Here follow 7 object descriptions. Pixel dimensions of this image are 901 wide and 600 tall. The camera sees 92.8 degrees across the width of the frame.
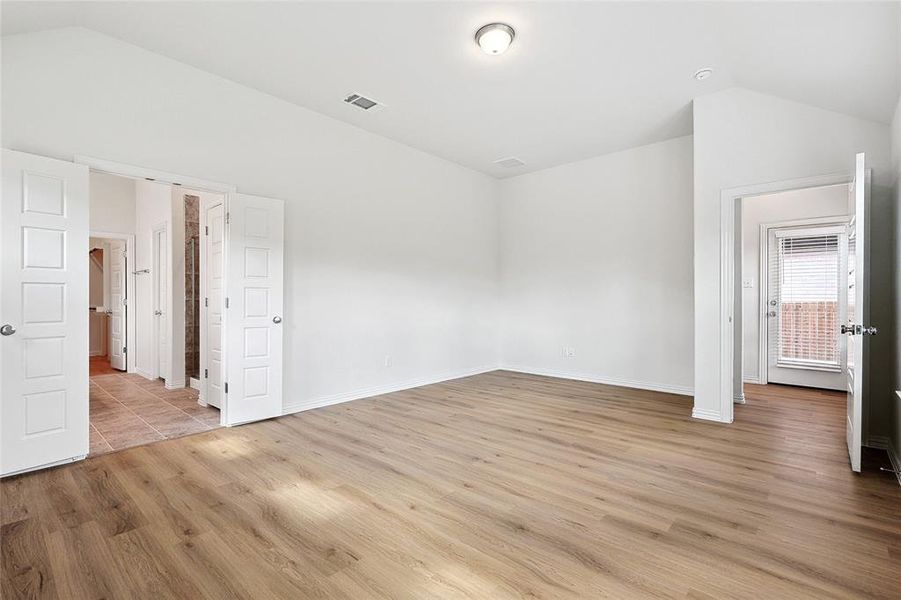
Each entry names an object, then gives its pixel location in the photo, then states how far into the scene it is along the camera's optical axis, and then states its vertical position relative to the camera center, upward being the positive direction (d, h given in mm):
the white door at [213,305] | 4422 -60
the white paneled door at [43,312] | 2781 -85
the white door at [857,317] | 2848 -121
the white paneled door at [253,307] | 3934 -72
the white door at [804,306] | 5531 -90
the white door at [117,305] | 7078 -89
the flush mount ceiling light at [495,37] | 3121 +1942
